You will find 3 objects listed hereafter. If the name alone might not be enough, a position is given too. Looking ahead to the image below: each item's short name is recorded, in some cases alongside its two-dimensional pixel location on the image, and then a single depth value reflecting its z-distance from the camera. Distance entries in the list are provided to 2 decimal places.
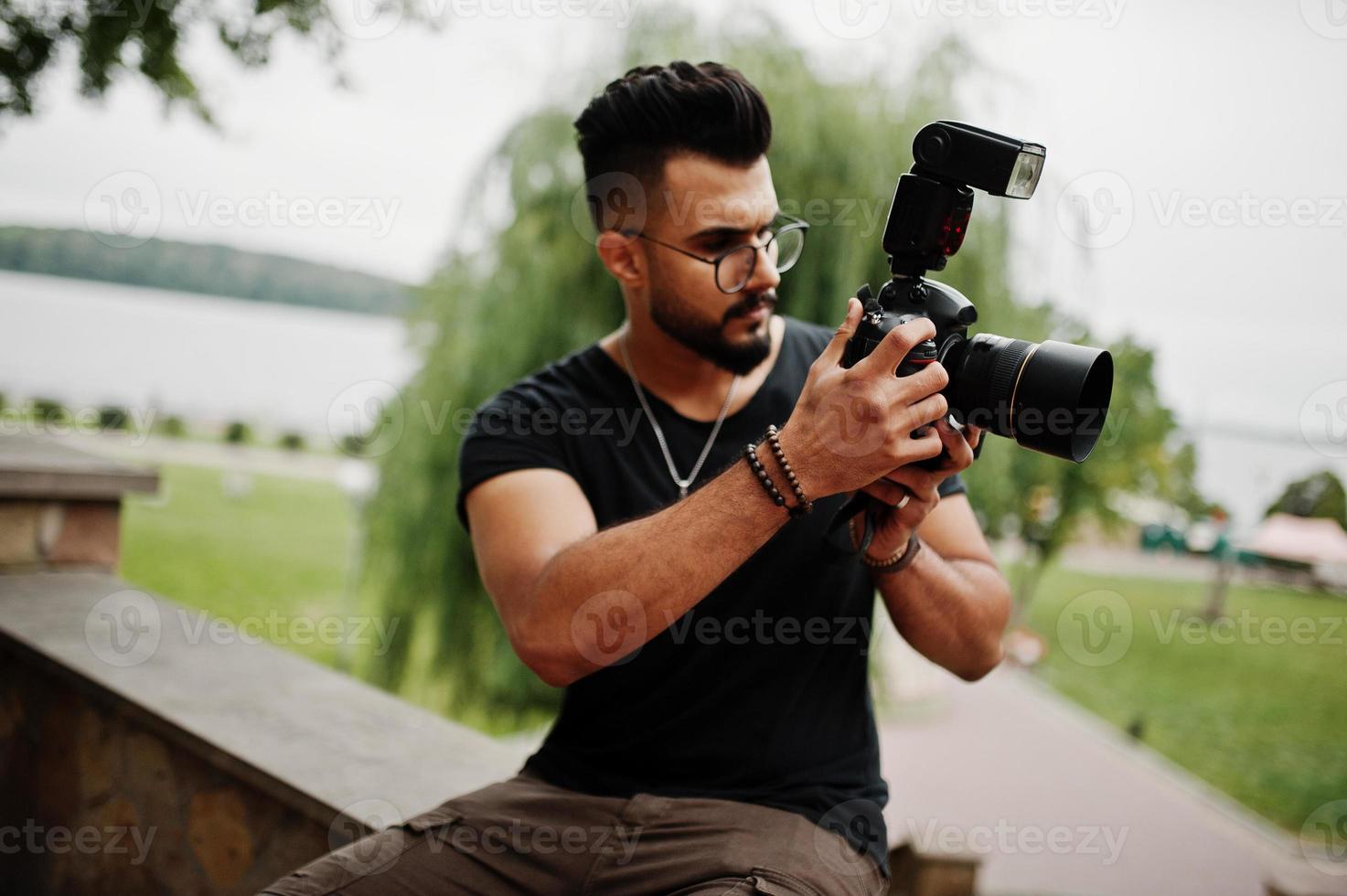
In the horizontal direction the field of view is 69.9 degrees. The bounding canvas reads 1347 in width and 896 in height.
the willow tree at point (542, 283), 3.38
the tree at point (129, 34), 2.99
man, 1.06
